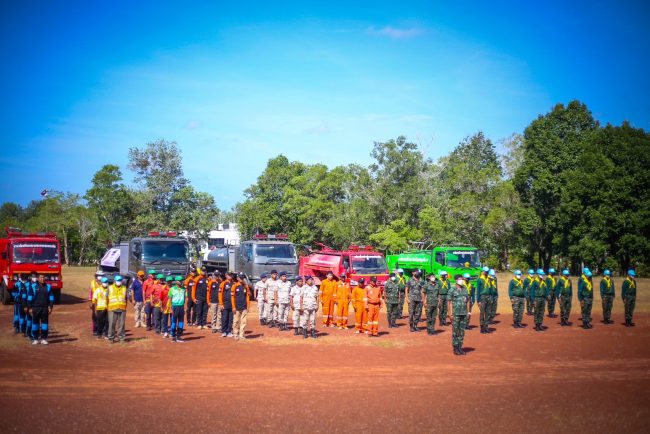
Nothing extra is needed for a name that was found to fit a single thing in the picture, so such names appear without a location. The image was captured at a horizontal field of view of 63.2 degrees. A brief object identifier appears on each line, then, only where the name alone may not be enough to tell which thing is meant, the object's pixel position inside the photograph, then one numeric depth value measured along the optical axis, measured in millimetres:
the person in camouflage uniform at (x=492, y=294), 18889
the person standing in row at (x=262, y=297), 19000
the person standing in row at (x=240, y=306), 16219
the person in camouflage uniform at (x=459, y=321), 14375
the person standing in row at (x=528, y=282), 20094
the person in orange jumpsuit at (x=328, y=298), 19625
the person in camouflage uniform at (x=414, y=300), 18234
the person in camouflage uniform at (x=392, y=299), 19266
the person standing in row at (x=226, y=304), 16406
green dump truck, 25594
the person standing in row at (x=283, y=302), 18156
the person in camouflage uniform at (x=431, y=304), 17812
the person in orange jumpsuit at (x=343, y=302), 18812
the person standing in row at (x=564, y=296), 19562
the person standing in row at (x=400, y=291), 19703
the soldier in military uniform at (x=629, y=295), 19469
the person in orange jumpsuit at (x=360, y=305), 17891
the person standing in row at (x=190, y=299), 18470
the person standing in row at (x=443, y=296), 19047
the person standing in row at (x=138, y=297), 18688
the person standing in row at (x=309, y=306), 16922
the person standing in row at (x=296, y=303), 17172
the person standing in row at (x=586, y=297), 19203
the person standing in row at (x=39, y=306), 14992
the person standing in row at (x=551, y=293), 21000
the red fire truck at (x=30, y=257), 22781
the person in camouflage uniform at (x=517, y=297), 18984
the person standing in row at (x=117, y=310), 15352
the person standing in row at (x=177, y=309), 15953
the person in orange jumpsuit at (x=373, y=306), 17234
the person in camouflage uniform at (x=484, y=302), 18219
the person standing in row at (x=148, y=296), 17797
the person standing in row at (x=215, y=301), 18141
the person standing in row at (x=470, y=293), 19802
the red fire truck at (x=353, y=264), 24359
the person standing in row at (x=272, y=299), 18516
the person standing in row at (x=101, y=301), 15664
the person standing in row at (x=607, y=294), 19703
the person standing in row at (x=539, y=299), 18750
